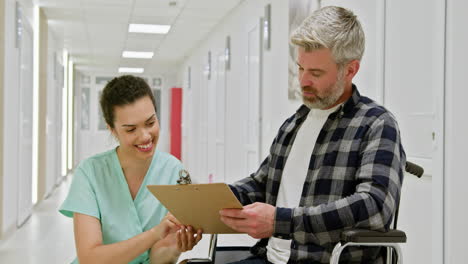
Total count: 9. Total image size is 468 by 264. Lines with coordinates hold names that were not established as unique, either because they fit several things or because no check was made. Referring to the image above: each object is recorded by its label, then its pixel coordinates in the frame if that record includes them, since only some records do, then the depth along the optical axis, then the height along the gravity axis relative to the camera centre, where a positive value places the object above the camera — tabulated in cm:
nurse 179 -27
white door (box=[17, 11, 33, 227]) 586 -12
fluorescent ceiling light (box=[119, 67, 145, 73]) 1624 +146
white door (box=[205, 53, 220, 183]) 944 -8
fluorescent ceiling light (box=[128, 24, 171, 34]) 916 +158
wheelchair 153 -36
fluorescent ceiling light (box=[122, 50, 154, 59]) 1249 +152
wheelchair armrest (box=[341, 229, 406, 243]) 152 -35
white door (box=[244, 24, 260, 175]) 640 +19
